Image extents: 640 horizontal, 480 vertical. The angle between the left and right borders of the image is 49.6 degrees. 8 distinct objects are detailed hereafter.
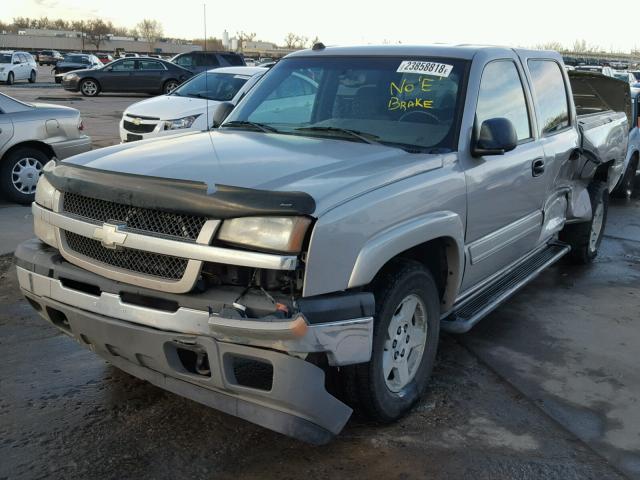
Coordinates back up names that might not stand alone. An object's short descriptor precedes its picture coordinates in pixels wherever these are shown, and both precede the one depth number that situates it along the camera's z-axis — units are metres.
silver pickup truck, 2.79
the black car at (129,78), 26.33
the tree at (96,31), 107.56
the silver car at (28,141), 8.21
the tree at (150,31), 105.45
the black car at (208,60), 26.09
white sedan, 10.70
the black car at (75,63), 37.14
